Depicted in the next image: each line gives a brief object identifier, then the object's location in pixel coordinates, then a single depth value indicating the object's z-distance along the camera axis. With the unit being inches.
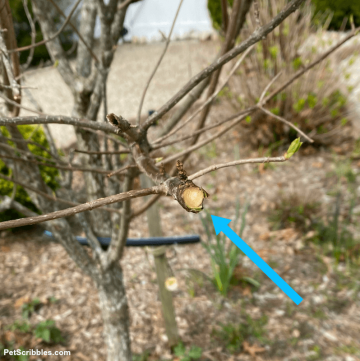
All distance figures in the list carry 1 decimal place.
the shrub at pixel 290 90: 129.0
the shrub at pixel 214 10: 281.1
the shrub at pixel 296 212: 106.1
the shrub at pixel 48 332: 74.2
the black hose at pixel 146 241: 61.0
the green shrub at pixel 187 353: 69.7
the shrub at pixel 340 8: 238.5
